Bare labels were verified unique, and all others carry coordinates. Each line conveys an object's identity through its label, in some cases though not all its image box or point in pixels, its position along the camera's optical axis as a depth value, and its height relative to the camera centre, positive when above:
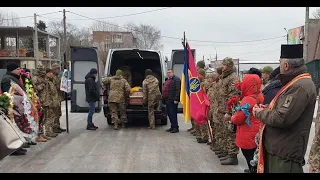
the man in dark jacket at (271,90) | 4.52 -0.30
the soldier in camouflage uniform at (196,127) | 8.07 -1.49
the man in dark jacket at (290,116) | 2.75 -0.41
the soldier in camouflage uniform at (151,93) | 8.92 -0.65
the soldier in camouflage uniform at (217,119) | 5.70 -0.91
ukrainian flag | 7.05 -0.48
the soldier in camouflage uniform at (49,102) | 7.98 -0.80
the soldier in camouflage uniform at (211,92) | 6.85 -0.52
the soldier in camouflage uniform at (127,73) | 10.80 -0.11
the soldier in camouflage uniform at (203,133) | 7.46 -1.50
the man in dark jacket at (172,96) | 8.66 -0.72
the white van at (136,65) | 9.25 +0.16
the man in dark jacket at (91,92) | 8.83 -0.61
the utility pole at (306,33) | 18.15 +2.10
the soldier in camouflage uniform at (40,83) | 7.80 -0.32
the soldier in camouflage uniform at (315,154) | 2.74 -0.74
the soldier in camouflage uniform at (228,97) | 5.32 -0.47
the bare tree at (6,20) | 41.88 +6.73
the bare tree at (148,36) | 53.28 +5.56
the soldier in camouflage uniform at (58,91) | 8.46 -0.61
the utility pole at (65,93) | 8.59 -0.62
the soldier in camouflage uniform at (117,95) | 8.91 -0.70
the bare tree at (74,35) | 52.82 +6.32
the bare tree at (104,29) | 56.22 +7.20
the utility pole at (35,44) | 27.45 +2.27
